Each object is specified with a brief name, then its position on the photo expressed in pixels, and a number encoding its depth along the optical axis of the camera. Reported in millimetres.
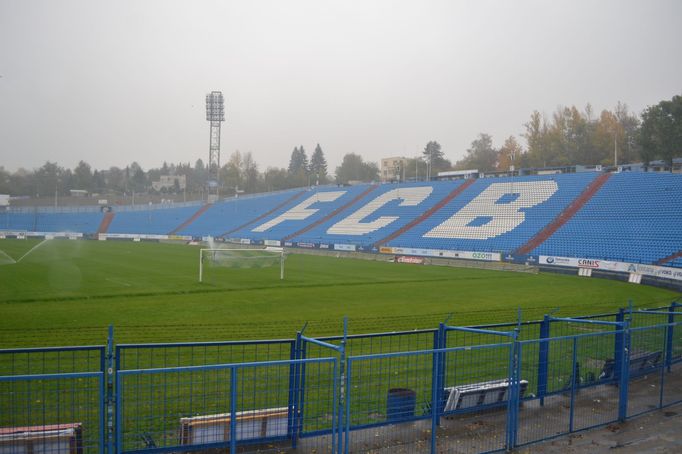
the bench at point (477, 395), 8414
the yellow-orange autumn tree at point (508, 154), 92500
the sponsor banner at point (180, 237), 74044
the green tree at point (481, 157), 105812
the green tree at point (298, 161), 167888
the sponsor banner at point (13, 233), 80500
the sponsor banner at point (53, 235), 81800
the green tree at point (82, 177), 135625
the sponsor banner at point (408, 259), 47581
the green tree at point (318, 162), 155175
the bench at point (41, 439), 5852
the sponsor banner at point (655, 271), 32031
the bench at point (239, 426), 6938
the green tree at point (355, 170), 135500
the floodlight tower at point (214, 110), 93562
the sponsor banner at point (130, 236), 77900
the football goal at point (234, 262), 37000
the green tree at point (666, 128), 53656
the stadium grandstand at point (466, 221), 40969
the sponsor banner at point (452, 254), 44562
